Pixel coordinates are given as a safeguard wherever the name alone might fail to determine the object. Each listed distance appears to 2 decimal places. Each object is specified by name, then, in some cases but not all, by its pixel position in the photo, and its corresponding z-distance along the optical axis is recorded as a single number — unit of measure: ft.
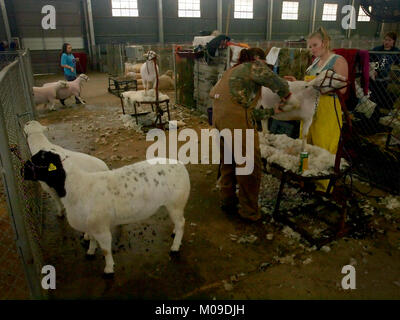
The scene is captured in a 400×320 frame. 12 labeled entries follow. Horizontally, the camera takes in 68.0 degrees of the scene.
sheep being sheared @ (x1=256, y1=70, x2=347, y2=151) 11.96
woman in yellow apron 12.85
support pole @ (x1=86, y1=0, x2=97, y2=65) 61.77
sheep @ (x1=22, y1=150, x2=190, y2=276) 8.46
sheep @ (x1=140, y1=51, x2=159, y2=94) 24.87
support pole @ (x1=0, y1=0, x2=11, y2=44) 56.47
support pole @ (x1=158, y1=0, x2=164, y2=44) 66.35
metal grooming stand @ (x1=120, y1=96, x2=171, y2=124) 23.83
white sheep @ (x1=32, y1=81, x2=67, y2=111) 30.03
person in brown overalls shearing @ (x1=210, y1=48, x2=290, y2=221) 10.94
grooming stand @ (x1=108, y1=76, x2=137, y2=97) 34.24
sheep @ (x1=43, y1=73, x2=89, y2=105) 32.09
